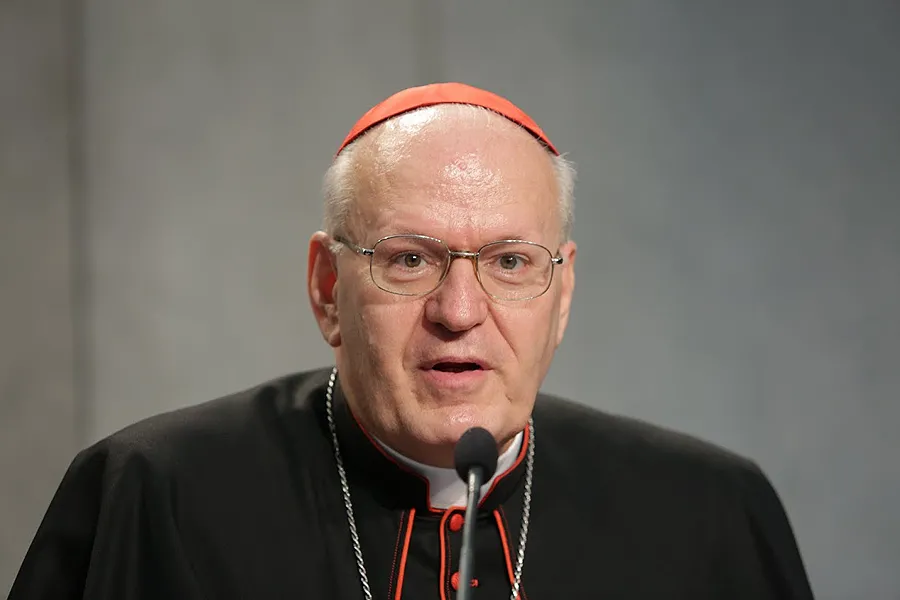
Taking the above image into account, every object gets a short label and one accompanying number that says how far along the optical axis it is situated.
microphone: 7.94
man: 8.12
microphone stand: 7.89
